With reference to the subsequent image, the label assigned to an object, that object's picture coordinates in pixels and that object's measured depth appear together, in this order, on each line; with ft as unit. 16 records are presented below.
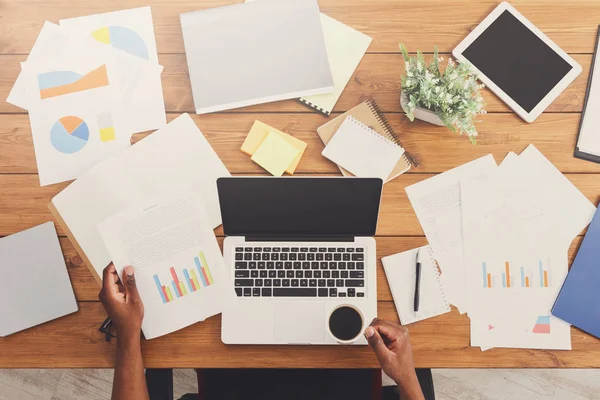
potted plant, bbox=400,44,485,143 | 3.40
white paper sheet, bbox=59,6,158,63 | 3.91
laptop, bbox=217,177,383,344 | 3.47
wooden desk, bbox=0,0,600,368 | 3.50
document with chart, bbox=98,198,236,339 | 3.49
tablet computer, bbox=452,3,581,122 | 3.82
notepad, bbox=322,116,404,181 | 3.72
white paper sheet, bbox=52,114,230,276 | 3.62
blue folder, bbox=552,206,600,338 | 3.53
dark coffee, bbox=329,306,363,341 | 3.30
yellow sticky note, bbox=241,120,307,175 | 3.75
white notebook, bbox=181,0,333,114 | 3.79
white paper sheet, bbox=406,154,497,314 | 3.59
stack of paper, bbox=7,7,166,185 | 3.75
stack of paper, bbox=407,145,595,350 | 3.53
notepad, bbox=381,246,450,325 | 3.52
